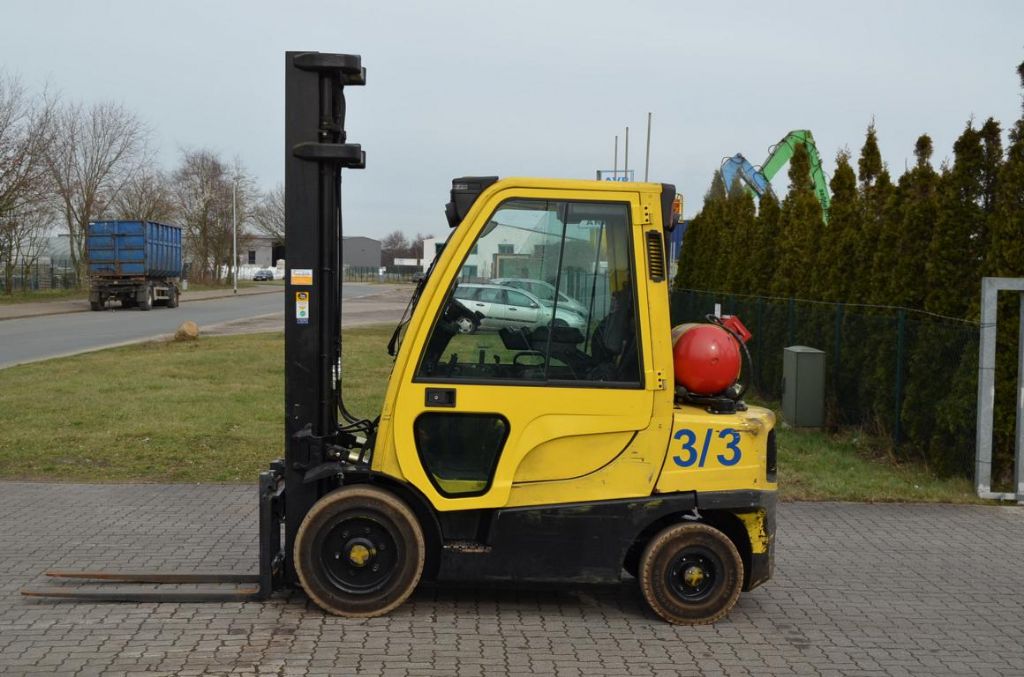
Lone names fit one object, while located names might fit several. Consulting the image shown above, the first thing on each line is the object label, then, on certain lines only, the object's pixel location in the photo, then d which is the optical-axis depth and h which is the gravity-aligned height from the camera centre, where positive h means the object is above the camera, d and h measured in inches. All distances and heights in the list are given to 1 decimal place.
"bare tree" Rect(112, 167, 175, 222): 2374.5 +162.9
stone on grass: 1049.5 -57.2
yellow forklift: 228.2 -31.9
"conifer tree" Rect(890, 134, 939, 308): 483.2 +23.1
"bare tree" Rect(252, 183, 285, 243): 3102.9 +172.2
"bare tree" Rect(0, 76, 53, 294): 1604.3 +138.7
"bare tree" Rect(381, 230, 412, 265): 5255.9 +152.8
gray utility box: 538.9 -49.6
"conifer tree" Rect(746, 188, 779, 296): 756.0 +26.6
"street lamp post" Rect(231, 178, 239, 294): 2731.1 +114.0
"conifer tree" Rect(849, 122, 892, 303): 551.8 +31.0
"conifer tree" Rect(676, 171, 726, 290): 942.4 +31.9
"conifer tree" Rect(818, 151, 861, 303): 578.9 +26.7
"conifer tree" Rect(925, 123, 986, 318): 447.5 +25.7
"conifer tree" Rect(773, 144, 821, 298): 657.6 +31.4
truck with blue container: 1688.0 +17.9
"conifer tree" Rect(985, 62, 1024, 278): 398.9 +26.8
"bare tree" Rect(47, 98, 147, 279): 2097.7 +181.1
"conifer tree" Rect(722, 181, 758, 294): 814.5 +30.9
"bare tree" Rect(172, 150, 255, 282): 2884.6 +189.8
